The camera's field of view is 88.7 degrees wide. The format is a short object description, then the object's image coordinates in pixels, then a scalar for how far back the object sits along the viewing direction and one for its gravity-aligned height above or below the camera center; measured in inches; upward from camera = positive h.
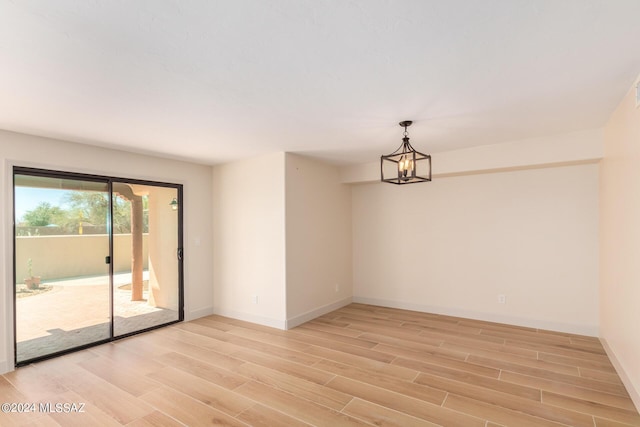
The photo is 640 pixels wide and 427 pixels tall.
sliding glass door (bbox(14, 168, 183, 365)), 141.7 -20.4
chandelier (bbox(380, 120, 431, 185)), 118.0 +17.1
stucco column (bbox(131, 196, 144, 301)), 178.1 -17.1
